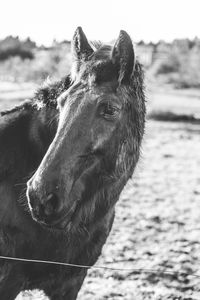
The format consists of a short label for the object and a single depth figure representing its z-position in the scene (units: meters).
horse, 4.54
